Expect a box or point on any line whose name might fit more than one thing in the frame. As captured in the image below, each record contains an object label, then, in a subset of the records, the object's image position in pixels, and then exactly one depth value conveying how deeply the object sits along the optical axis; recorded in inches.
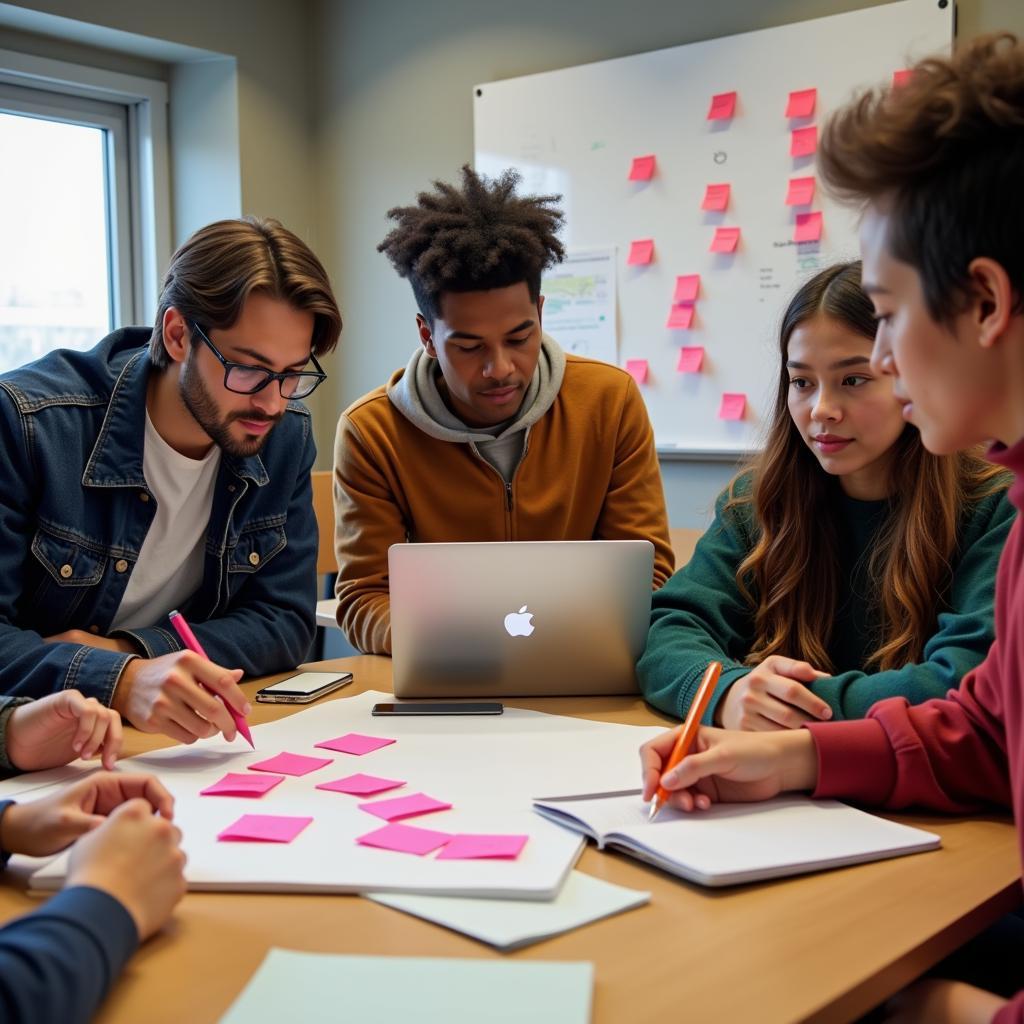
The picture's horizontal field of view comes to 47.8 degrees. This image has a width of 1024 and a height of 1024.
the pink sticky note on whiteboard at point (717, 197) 128.7
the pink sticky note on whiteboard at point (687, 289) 132.1
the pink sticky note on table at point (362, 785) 44.3
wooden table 29.8
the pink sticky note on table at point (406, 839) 38.7
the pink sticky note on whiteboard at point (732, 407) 129.9
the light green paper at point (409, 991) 28.4
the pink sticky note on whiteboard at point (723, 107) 127.6
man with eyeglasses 61.0
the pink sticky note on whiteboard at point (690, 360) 132.9
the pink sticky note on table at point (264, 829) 39.5
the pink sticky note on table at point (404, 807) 41.7
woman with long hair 51.0
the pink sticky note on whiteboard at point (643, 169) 134.7
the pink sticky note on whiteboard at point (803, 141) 122.0
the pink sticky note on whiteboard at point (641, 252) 135.7
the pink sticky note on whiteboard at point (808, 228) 122.3
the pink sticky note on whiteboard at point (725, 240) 128.5
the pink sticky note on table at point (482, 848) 37.6
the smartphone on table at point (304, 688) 59.9
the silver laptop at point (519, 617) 56.9
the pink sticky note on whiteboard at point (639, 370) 137.8
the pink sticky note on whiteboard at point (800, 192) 122.2
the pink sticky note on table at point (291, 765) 47.0
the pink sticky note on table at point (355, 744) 49.9
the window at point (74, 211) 146.6
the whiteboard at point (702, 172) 120.9
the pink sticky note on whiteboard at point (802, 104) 121.6
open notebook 37.1
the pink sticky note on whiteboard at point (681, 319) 133.0
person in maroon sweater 32.8
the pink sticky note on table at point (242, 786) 44.0
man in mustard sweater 74.9
